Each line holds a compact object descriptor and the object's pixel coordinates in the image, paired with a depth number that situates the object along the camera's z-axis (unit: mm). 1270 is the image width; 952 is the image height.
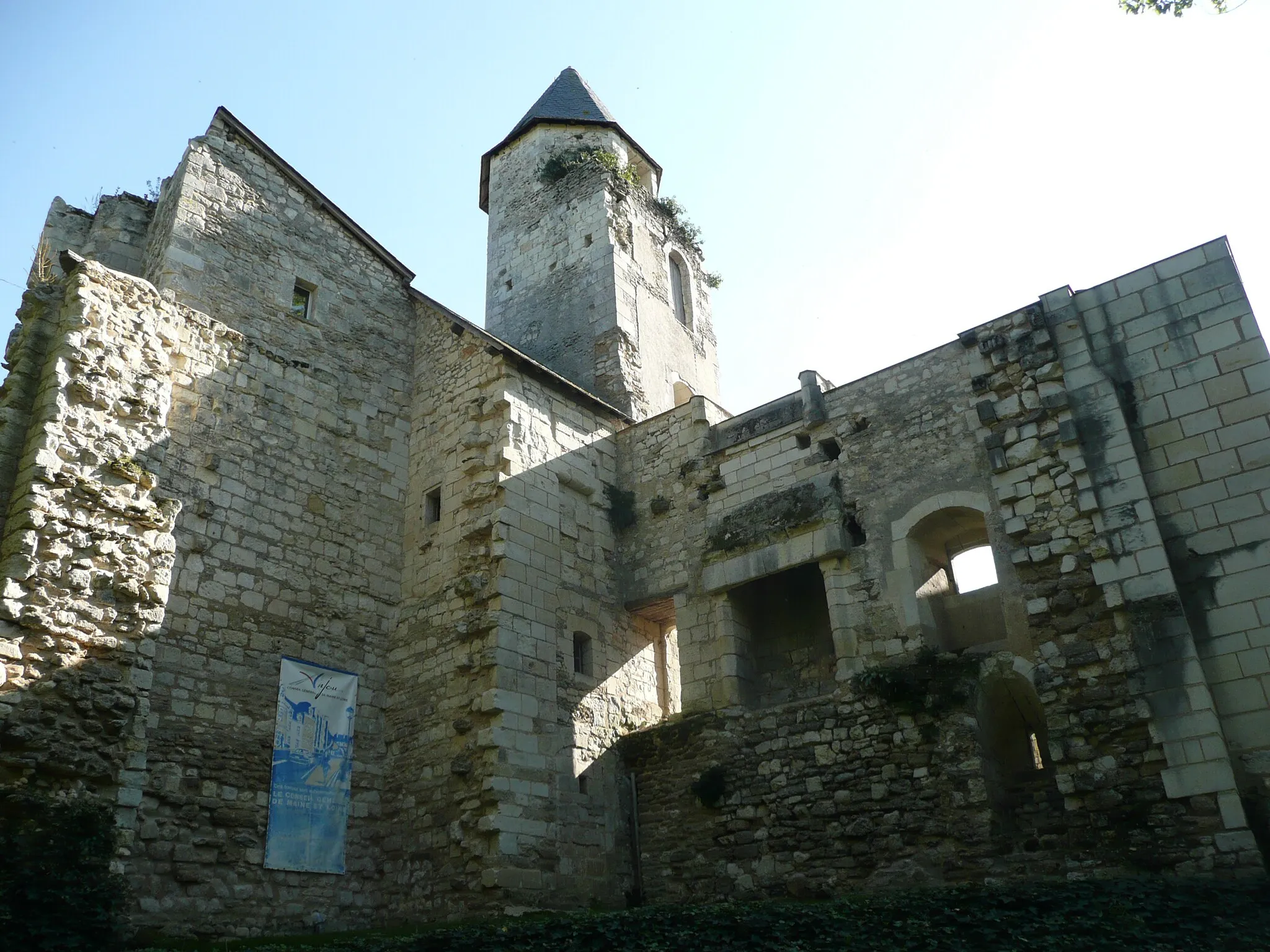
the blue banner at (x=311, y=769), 10680
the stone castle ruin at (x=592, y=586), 9344
